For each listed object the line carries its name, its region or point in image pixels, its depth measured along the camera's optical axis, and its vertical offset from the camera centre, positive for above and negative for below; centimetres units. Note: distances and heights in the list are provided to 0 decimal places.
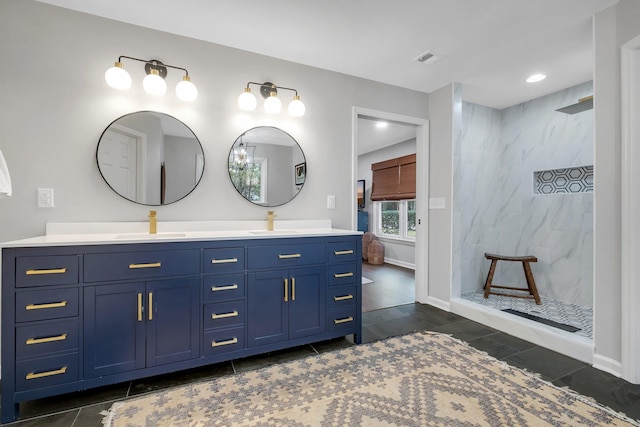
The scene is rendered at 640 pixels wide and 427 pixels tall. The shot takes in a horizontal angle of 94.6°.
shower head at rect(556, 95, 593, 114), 267 +100
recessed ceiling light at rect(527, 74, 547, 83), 303 +141
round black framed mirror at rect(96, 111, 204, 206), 215 +41
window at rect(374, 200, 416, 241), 596 -14
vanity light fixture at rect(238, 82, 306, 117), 248 +97
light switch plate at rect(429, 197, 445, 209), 333 +11
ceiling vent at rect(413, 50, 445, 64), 261 +141
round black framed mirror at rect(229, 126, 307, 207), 256 +41
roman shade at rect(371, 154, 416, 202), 553 +67
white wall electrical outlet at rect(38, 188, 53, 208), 196 +9
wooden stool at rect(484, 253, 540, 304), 336 -75
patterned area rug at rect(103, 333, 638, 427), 151 -106
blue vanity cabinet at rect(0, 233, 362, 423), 155 -59
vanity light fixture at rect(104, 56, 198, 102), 205 +95
